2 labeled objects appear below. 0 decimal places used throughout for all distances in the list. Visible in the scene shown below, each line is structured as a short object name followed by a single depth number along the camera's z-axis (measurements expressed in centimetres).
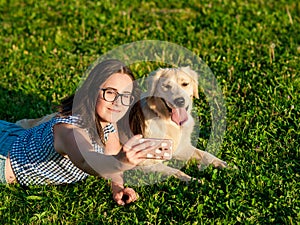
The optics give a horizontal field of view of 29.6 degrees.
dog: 516
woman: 394
